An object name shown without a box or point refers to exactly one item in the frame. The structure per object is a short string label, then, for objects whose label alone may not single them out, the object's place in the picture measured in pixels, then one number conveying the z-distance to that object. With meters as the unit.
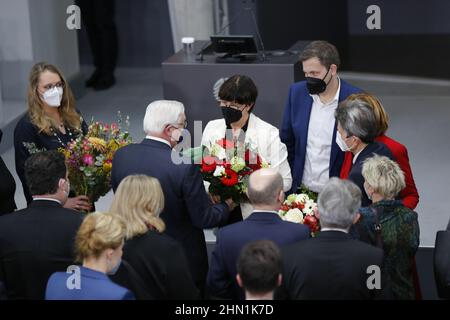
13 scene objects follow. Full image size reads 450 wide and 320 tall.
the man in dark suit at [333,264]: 7.65
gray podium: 14.19
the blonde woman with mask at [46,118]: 10.84
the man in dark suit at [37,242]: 8.37
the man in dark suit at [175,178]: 9.19
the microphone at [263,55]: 14.65
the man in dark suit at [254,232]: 8.16
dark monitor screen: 14.47
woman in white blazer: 10.51
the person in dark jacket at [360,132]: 9.74
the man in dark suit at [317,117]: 10.90
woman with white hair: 8.74
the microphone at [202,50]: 14.78
